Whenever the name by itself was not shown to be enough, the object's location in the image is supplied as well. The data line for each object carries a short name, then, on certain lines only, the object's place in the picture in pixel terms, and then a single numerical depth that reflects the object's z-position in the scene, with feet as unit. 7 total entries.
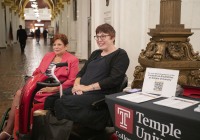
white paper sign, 6.36
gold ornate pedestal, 8.09
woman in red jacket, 9.12
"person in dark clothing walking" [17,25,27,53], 53.52
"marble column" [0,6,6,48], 64.36
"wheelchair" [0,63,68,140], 8.14
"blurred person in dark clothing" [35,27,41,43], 100.30
